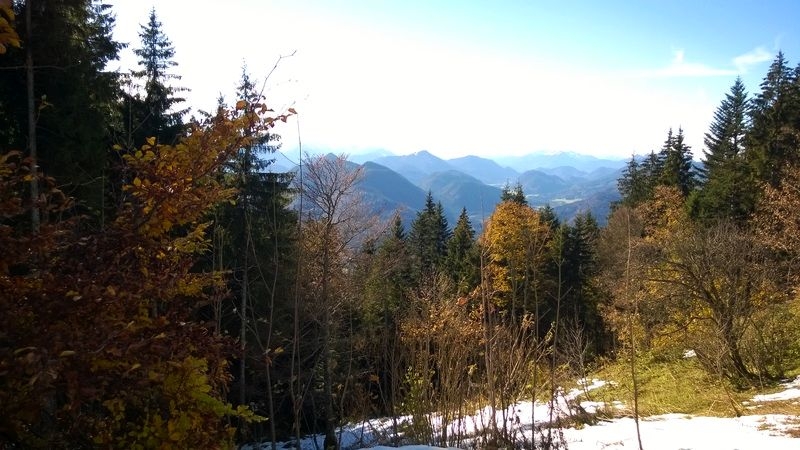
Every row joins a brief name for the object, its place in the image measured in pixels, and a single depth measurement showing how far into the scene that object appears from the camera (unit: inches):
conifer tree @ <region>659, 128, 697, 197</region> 1336.1
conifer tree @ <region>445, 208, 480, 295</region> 1099.9
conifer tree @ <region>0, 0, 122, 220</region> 281.9
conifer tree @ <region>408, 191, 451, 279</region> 1386.6
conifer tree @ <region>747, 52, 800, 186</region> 906.1
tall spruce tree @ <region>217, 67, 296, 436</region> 514.0
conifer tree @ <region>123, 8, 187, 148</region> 509.7
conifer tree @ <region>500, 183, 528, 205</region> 1224.8
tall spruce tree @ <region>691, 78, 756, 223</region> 963.3
